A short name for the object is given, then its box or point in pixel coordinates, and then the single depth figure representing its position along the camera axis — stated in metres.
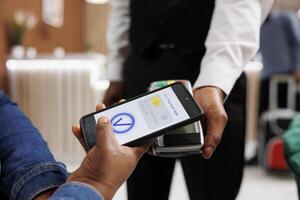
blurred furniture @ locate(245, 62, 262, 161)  4.33
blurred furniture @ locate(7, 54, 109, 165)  3.53
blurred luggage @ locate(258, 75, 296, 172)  3.23
